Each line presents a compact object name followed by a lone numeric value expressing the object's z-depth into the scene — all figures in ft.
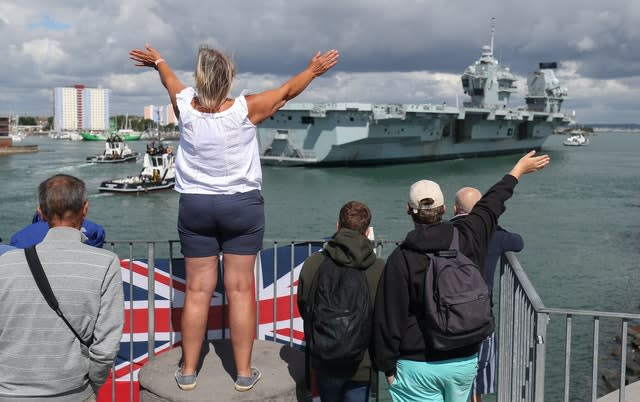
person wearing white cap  9.35
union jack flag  13.26
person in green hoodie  10.09
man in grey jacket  7.98
